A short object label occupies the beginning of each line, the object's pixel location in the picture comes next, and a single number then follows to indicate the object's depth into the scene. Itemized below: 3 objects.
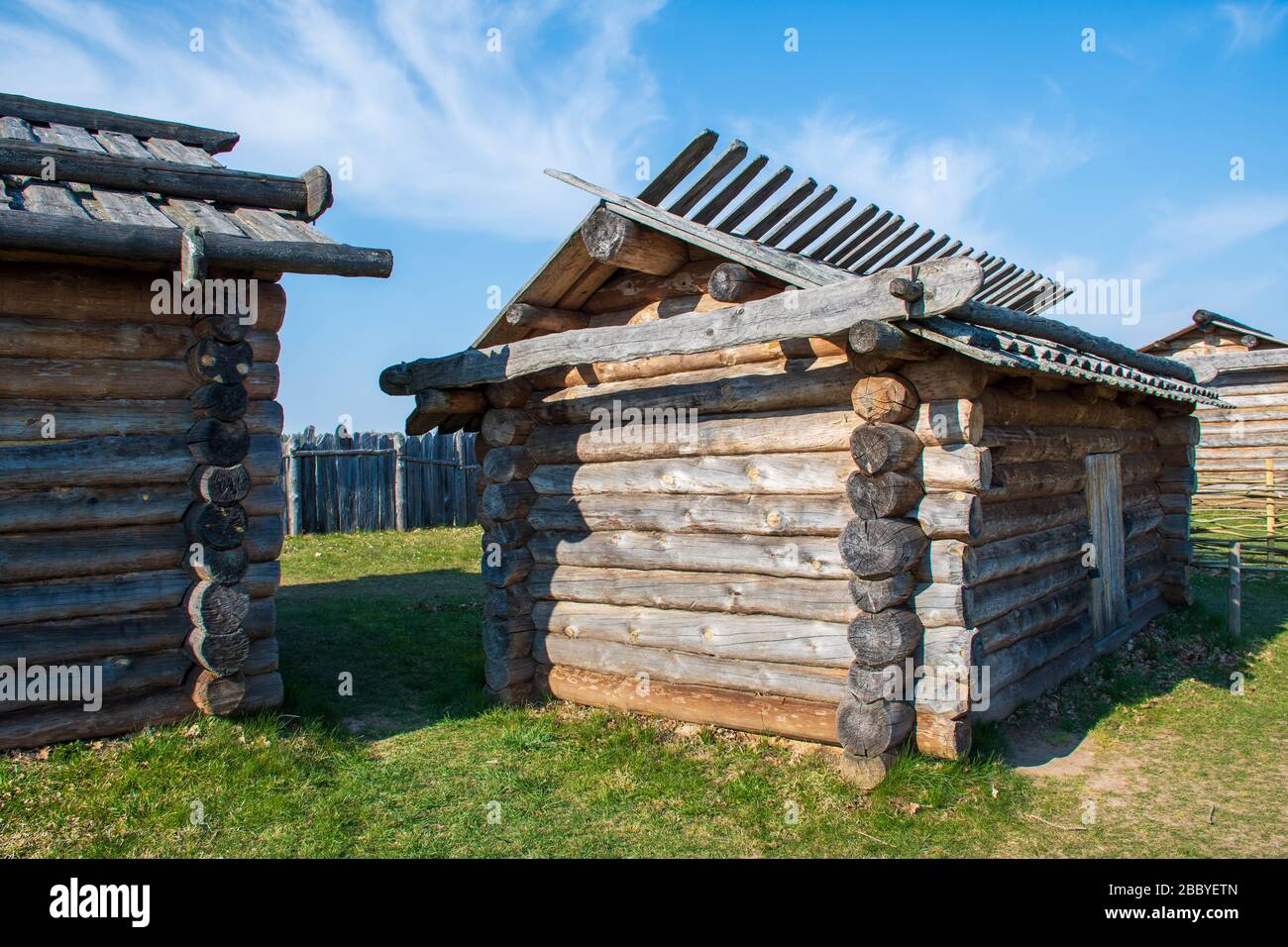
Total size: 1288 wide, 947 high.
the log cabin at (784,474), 6.23
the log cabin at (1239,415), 18.44
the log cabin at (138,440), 6.14
